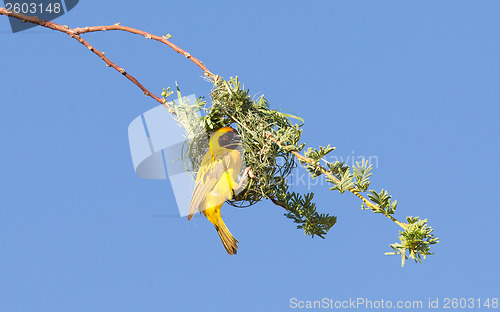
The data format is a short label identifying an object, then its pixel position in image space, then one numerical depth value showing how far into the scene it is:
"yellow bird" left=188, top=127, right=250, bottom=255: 7.66
